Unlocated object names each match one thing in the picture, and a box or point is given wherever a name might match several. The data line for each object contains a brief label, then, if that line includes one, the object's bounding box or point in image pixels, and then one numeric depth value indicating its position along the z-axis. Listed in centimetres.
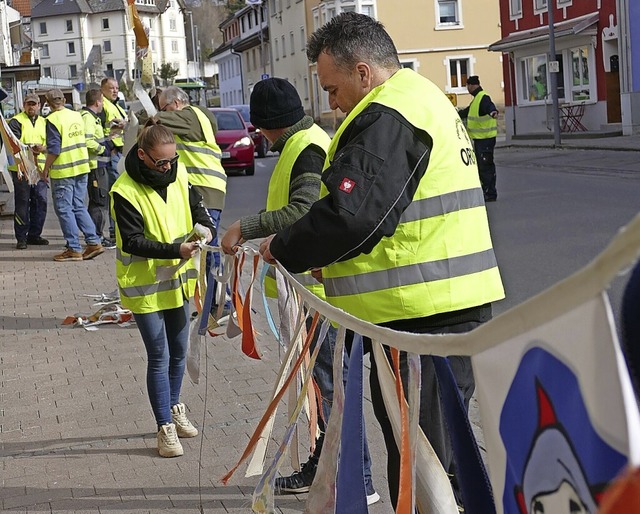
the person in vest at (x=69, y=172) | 1295
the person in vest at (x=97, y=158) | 1351
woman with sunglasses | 531
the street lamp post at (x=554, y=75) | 3000
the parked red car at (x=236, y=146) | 2670
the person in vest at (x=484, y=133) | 1612
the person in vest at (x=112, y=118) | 1356
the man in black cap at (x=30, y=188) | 1413
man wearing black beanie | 443
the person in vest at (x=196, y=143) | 848
